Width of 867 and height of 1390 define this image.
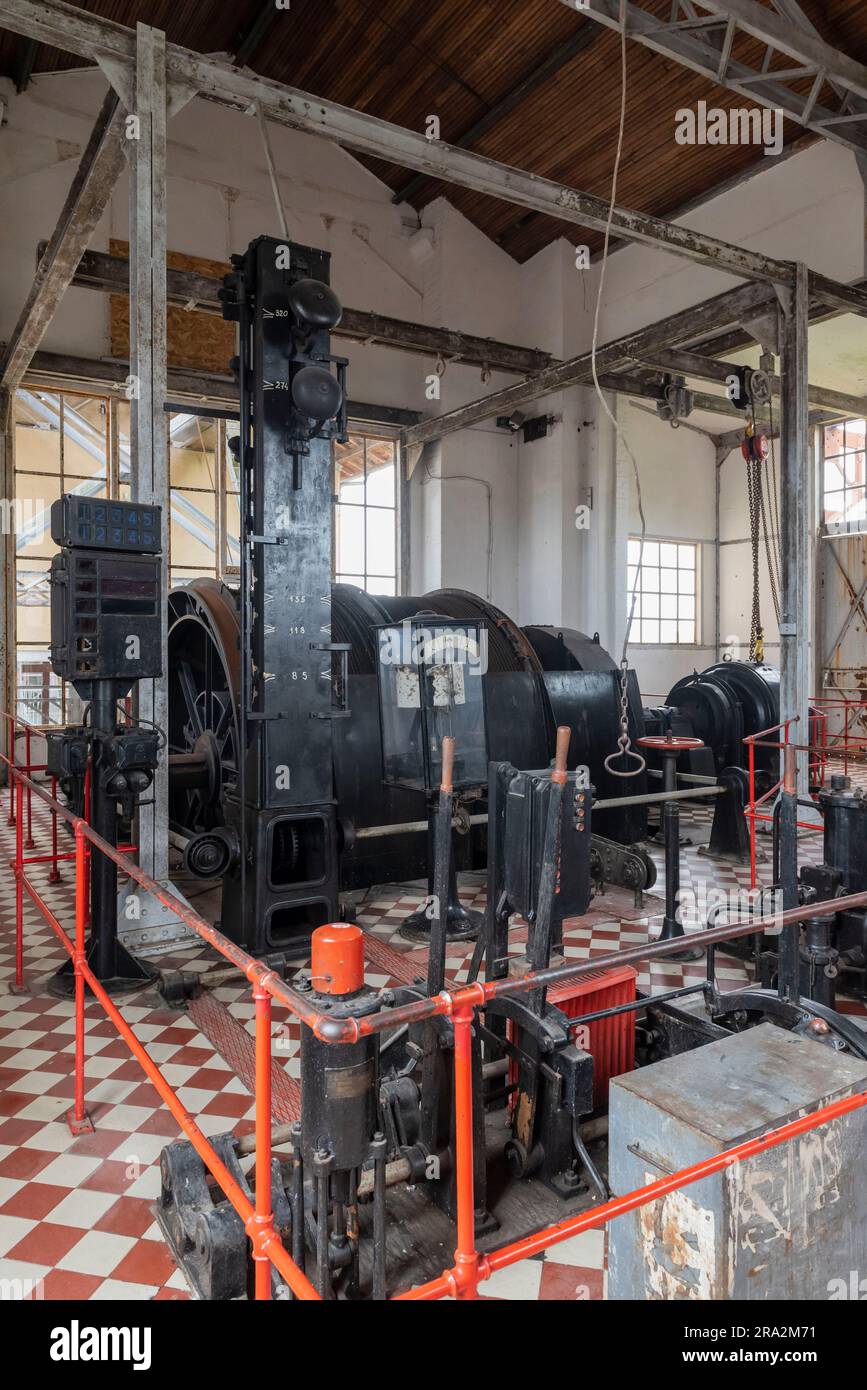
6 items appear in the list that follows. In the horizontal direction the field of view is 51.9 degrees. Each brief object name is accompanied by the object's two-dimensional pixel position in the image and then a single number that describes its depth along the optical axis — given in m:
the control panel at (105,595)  4.08
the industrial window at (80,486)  10.95
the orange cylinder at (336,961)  1.79
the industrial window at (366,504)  13.25
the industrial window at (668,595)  15.74
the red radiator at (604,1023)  2.96
